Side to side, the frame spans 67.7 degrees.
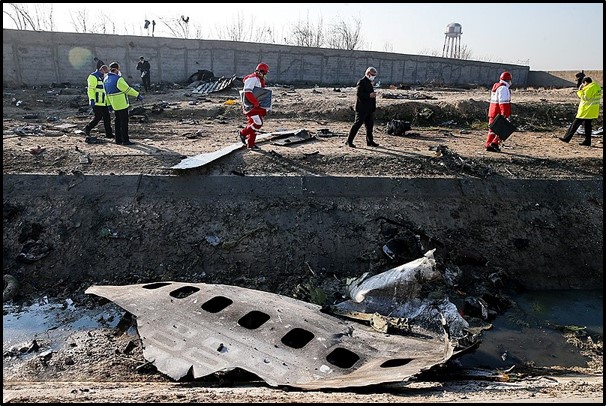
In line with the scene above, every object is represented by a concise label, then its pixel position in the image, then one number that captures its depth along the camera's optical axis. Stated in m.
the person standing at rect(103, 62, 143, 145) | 8.84
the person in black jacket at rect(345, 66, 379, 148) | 8.70
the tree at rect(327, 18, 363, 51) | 43.97
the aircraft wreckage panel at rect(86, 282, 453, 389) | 4.04
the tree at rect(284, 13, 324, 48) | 42.25
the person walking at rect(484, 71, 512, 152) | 9.02
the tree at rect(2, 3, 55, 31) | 28.57
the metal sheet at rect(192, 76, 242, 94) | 18.39
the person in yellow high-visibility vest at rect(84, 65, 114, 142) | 9.48
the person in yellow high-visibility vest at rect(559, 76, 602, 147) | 10.03
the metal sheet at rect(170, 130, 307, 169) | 7.50
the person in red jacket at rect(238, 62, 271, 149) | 8.11
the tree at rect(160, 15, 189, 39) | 33.43
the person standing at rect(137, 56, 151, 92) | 18.72
